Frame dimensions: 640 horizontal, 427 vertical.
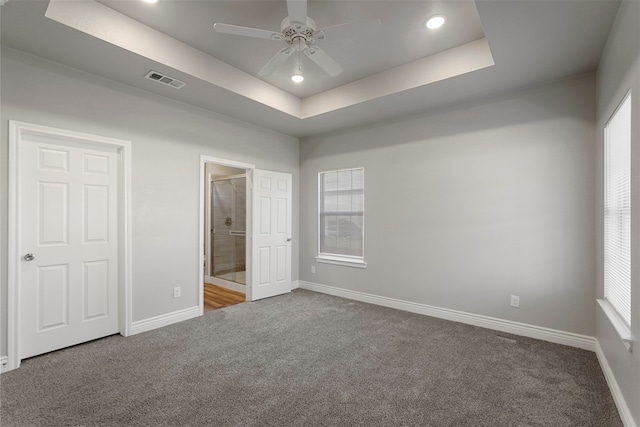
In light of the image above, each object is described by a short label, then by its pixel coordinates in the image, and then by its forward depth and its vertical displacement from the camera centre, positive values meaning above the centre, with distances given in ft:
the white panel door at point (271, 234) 15.17 -1.11
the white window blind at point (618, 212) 6.64 +0.02
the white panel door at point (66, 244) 8.78 -0.97
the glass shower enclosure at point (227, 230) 18.35 -1.04
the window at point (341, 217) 15.40 -0.21
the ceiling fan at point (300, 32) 6.74 +4.29
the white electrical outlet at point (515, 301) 10.82 -3.12
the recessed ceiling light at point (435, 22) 8.34 +5.32
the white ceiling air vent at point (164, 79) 9.84 +4.47
